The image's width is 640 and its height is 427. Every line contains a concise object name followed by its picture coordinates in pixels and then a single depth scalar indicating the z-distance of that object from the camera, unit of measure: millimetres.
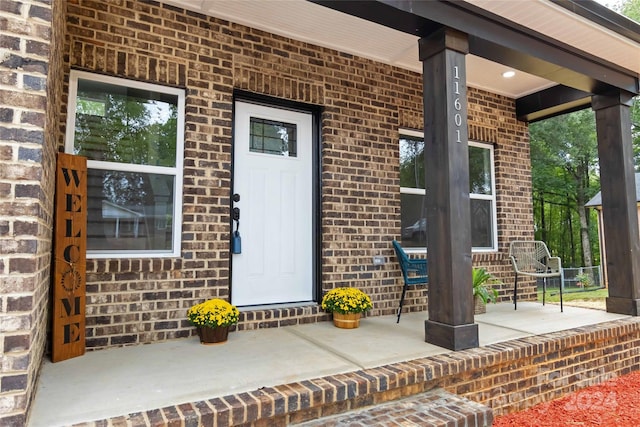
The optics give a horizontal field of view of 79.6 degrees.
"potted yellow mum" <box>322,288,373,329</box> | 3260
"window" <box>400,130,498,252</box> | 4312
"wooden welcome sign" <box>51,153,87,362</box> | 2434
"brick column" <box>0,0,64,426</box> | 1546
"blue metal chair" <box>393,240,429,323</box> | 3543
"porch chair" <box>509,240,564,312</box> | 4770
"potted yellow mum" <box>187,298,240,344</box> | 2742
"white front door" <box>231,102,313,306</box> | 3438
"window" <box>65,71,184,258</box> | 2877
